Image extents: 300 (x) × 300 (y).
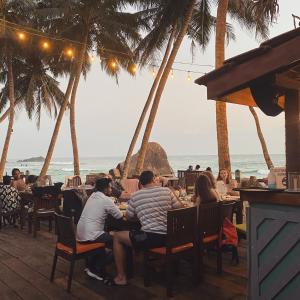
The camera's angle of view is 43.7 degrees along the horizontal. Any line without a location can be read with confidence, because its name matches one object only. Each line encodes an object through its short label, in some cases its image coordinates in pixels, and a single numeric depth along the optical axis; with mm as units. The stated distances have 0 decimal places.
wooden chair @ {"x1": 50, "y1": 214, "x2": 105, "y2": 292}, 4141
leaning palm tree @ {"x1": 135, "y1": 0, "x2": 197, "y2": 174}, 12625
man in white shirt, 4355
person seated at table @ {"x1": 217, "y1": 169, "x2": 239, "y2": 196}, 6672
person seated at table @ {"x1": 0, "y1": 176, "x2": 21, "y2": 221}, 7704
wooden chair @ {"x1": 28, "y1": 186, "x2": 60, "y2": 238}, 7305
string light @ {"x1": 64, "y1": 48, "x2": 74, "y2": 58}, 14473
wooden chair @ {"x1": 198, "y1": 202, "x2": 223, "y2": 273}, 4375
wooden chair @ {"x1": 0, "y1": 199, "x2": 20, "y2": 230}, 7730
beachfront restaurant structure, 2719
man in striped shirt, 4113
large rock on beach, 36062
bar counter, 2688
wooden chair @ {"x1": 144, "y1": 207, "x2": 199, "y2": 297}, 3911
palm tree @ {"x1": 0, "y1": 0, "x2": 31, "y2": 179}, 16391
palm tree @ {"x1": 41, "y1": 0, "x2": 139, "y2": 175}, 14734
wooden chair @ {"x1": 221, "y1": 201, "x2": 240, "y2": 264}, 4668
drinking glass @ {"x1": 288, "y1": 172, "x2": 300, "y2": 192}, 2941
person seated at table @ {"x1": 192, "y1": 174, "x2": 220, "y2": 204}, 4738
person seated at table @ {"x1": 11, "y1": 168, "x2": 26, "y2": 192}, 8617
